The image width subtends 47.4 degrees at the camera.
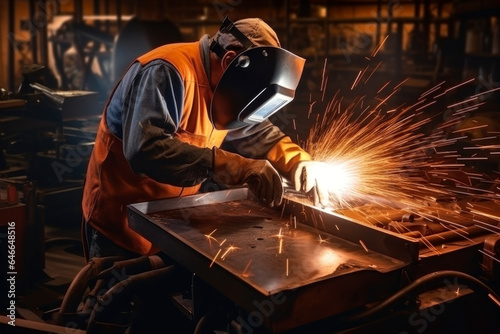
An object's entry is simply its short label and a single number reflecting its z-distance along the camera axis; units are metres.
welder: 2.18
